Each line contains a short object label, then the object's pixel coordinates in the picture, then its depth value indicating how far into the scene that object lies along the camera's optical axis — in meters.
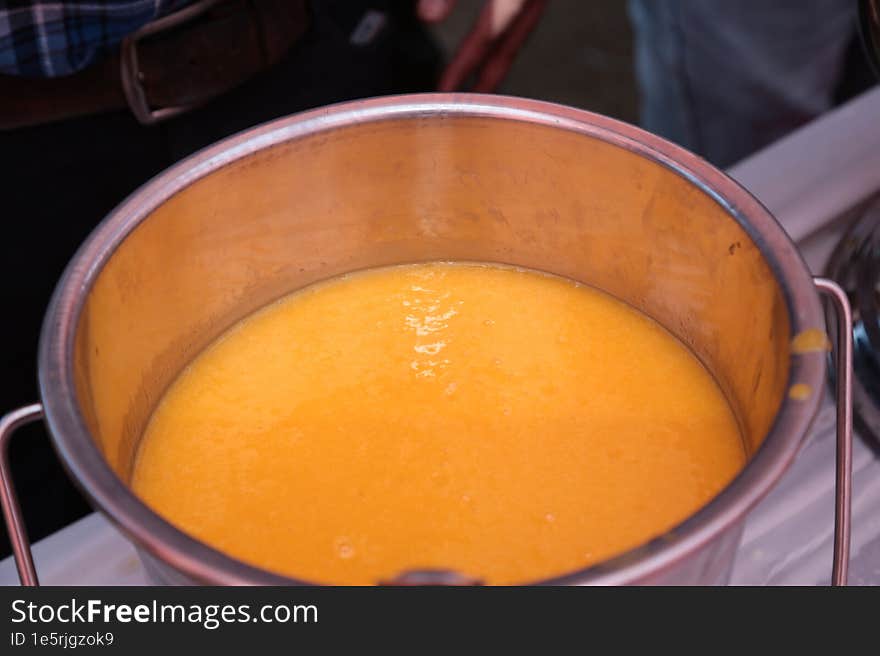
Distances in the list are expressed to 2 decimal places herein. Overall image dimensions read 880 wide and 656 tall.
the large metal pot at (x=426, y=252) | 0.45
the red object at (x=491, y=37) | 1.06
